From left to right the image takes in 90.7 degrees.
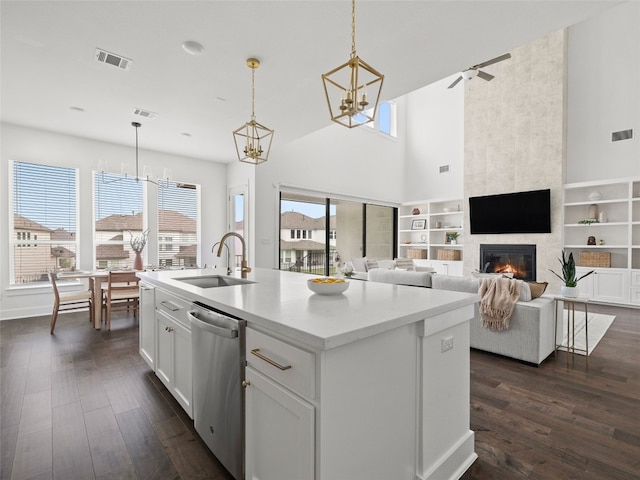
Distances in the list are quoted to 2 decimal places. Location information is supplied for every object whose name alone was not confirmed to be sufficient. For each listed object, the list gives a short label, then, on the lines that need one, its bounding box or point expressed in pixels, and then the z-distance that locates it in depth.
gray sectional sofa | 2.92
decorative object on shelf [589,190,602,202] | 5.94
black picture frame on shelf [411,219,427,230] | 8.77
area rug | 3.50
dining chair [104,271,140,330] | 4.07
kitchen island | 1.06
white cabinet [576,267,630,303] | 5.56
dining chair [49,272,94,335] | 3.97
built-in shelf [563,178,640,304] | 5.55
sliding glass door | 6.70
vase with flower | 4.80
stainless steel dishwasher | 1.43
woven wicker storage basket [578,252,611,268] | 5.82
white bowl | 1.71
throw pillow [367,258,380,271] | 6.80
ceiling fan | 4.48
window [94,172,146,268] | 5.49
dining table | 4.14
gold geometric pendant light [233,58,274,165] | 2.89
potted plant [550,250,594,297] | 3.05
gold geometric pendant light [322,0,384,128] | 1.69
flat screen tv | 6.38
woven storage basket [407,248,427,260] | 8.62
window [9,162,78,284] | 4.80
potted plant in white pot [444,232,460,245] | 8.17
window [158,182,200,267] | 6.20
